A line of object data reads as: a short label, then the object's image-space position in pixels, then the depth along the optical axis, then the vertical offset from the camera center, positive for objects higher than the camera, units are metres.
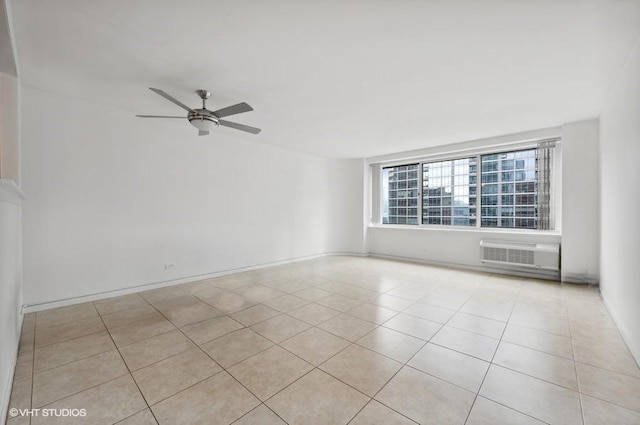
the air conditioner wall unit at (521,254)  4.44 -0.77
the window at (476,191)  4.85 +0.46
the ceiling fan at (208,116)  2.91 +1.12
